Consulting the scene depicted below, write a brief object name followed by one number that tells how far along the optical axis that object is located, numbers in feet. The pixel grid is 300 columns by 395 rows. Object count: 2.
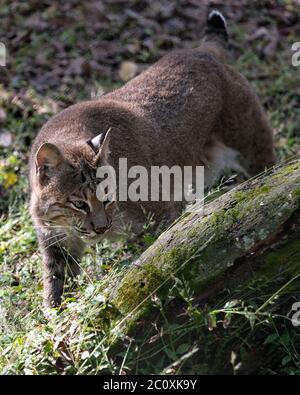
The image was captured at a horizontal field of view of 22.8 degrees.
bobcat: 17.11
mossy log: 12.51
